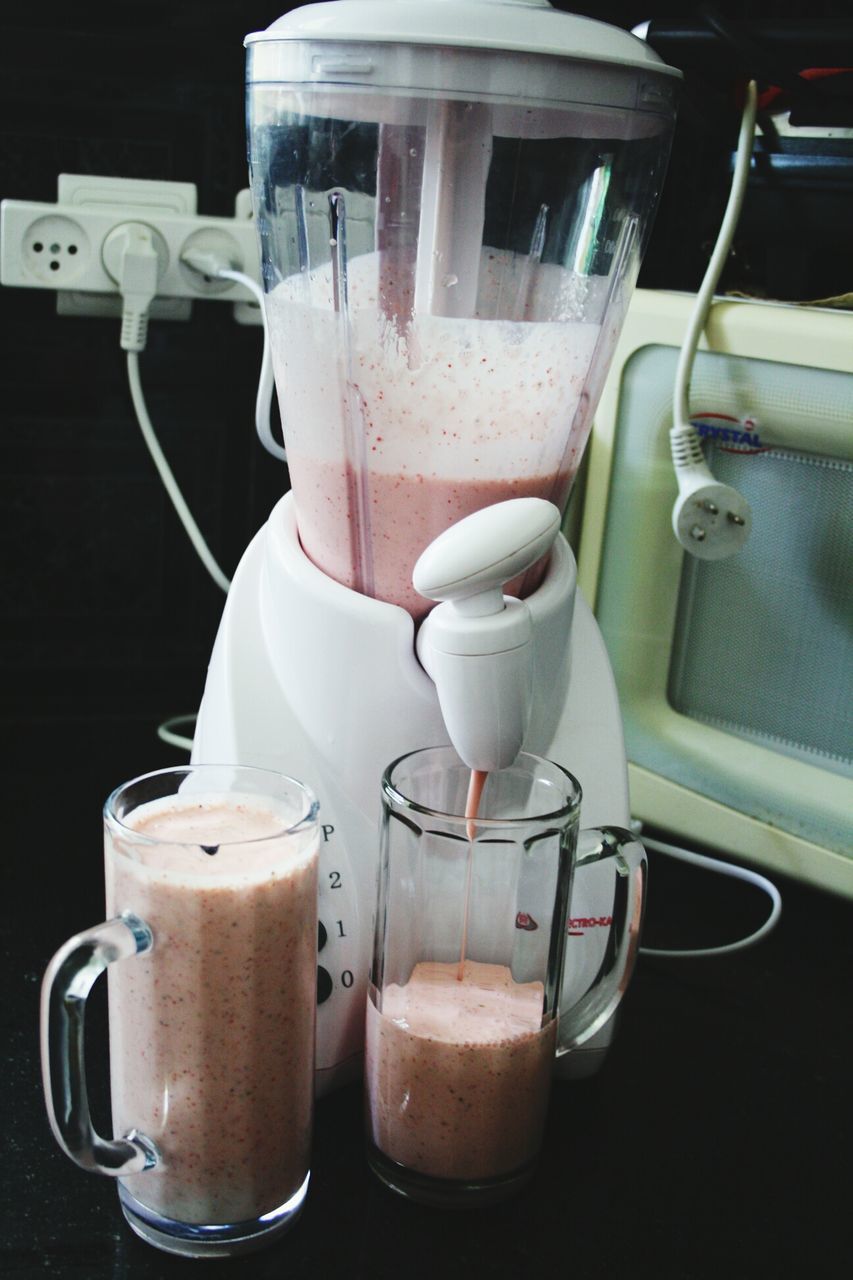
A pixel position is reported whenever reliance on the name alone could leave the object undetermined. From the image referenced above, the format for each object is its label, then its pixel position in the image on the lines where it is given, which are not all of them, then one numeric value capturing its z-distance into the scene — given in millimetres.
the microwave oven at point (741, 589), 735
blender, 557
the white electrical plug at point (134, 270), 914
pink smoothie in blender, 567
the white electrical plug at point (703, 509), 739
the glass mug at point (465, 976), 546
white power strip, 903
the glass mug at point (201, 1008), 491
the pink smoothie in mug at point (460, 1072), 546
